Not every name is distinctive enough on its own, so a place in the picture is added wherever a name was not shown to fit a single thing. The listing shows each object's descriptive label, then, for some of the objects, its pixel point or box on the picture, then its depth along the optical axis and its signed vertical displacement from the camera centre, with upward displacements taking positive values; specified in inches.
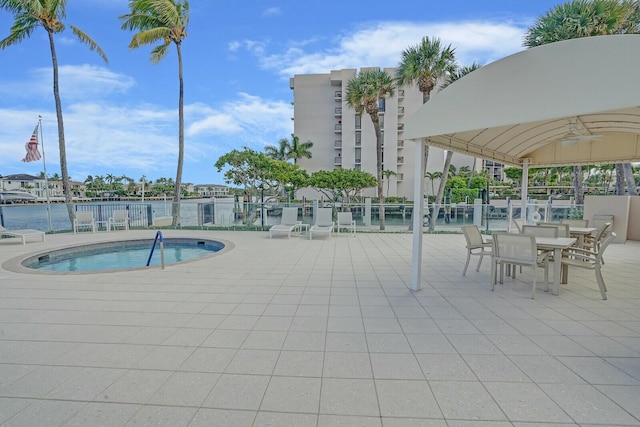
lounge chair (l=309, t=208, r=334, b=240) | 387.5 -27.4
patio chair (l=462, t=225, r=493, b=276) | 209.9 -31.1
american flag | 510.3 +79.8
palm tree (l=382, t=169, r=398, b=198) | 1388.5 +99.1
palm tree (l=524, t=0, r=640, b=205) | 379.2 +221.2
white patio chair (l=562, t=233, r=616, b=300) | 156.9 -37.1
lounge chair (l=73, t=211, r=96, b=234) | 403.9 -29.4
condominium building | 1448.1 +315.1
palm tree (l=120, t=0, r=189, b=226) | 467.5 +267.8
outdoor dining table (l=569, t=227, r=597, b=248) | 236.7 -29.4
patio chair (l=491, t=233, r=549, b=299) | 163.0 -31.5
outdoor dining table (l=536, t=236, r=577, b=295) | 165.3 -31.2
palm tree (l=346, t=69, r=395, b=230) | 513.3 +175.5
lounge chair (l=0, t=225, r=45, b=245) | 328.2 -37.5
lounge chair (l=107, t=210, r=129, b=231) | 432.1 -30.0
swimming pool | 277.9 -59.4
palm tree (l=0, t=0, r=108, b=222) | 424.5 +251.0
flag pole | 534.4 +85.0
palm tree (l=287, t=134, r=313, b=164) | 1396.4 +213.6
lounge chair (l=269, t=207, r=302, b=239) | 392.8 -28.4
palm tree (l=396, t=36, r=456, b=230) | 449.7 +195.7
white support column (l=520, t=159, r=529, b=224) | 318.0 +11.5
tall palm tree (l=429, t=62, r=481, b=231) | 430.6 +58.3
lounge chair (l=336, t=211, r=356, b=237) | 394.9 -31.6
